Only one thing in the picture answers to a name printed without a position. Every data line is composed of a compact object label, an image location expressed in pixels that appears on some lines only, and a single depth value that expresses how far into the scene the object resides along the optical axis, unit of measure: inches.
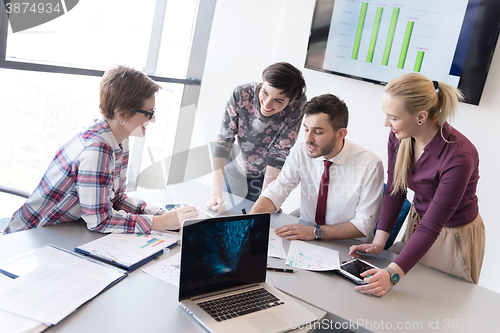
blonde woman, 58.1
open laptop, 43.6
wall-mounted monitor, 98.1
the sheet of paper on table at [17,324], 36.1
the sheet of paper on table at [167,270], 49.8
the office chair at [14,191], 64.0
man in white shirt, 73.1
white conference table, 40.9
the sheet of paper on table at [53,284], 39.0
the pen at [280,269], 56.4
